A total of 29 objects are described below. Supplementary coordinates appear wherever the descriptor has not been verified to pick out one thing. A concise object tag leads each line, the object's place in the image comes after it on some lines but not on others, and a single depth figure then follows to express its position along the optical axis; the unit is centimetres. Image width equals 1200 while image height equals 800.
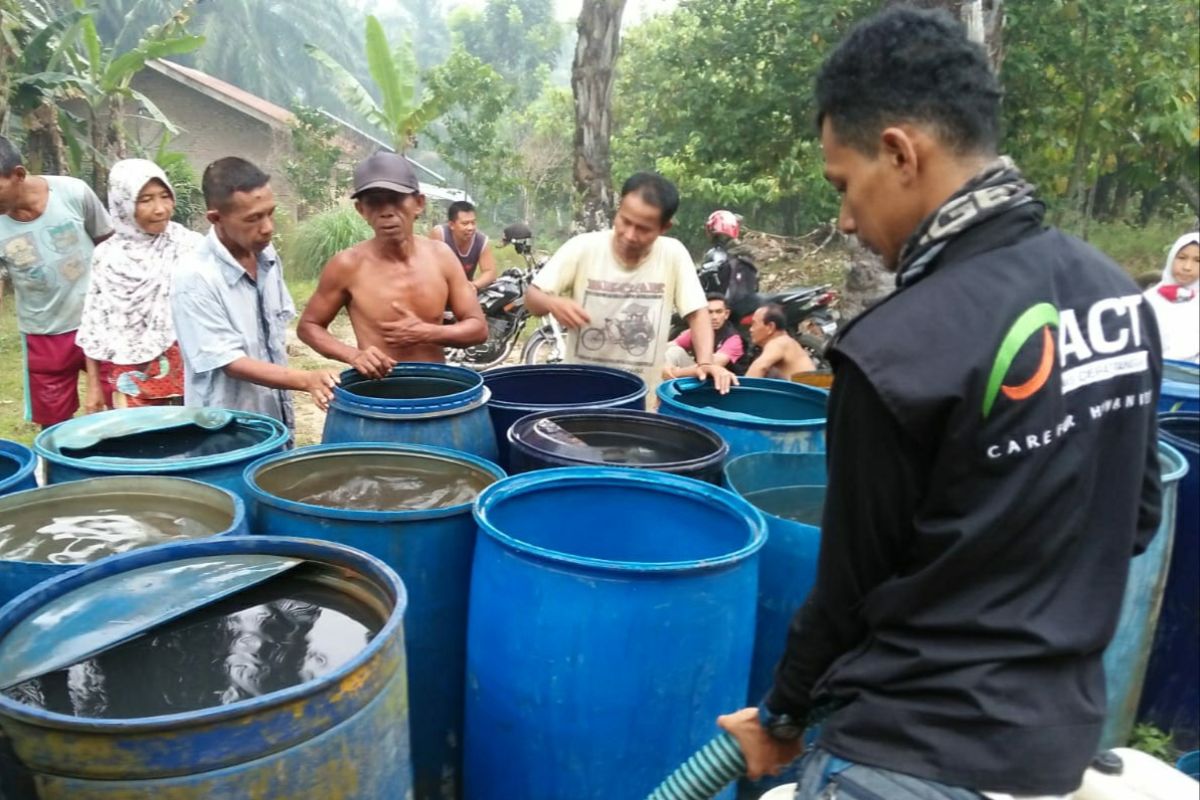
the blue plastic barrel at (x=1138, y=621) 262
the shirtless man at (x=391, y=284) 333
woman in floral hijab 387
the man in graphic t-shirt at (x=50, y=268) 431
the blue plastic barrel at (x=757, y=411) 289
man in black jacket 114
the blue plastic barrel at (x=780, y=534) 237
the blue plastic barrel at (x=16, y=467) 225
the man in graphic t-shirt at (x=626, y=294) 373
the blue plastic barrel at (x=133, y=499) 214
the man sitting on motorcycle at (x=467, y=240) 793
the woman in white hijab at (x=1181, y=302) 483
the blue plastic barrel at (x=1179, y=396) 345
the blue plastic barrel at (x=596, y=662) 190
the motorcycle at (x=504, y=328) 884
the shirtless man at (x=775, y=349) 502
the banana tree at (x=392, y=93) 1348
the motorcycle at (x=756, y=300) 659
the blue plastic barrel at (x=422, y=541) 213
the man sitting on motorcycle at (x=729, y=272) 662
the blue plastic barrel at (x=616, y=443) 256
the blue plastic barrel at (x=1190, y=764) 237
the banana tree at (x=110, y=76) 1123
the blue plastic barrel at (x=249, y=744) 124
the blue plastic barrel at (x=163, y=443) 234
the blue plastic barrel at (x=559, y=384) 349
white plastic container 148
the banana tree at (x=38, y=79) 1037
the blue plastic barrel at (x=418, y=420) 268
